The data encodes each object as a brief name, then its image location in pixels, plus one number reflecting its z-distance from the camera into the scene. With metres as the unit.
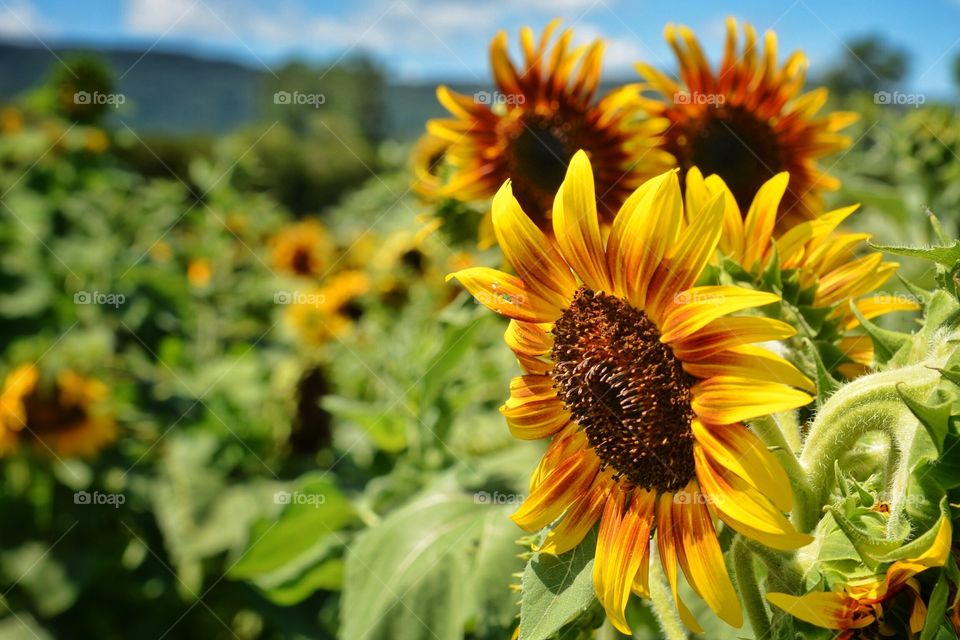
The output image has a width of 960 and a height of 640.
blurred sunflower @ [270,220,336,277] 4.04
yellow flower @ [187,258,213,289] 3.61
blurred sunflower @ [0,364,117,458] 2.69
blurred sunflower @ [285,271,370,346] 3.20
